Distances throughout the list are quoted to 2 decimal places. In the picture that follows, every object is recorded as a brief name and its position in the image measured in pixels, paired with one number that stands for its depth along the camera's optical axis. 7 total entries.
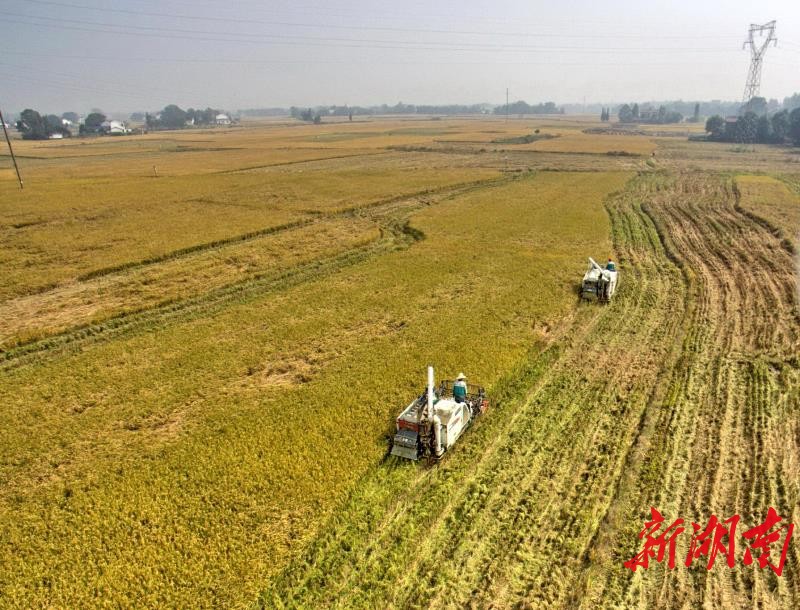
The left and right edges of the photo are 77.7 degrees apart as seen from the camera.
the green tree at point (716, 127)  139.88
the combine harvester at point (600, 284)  24.92
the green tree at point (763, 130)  133.75
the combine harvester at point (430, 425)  13.59
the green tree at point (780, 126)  131.88
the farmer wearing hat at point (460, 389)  14.93
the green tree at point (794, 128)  125.81
